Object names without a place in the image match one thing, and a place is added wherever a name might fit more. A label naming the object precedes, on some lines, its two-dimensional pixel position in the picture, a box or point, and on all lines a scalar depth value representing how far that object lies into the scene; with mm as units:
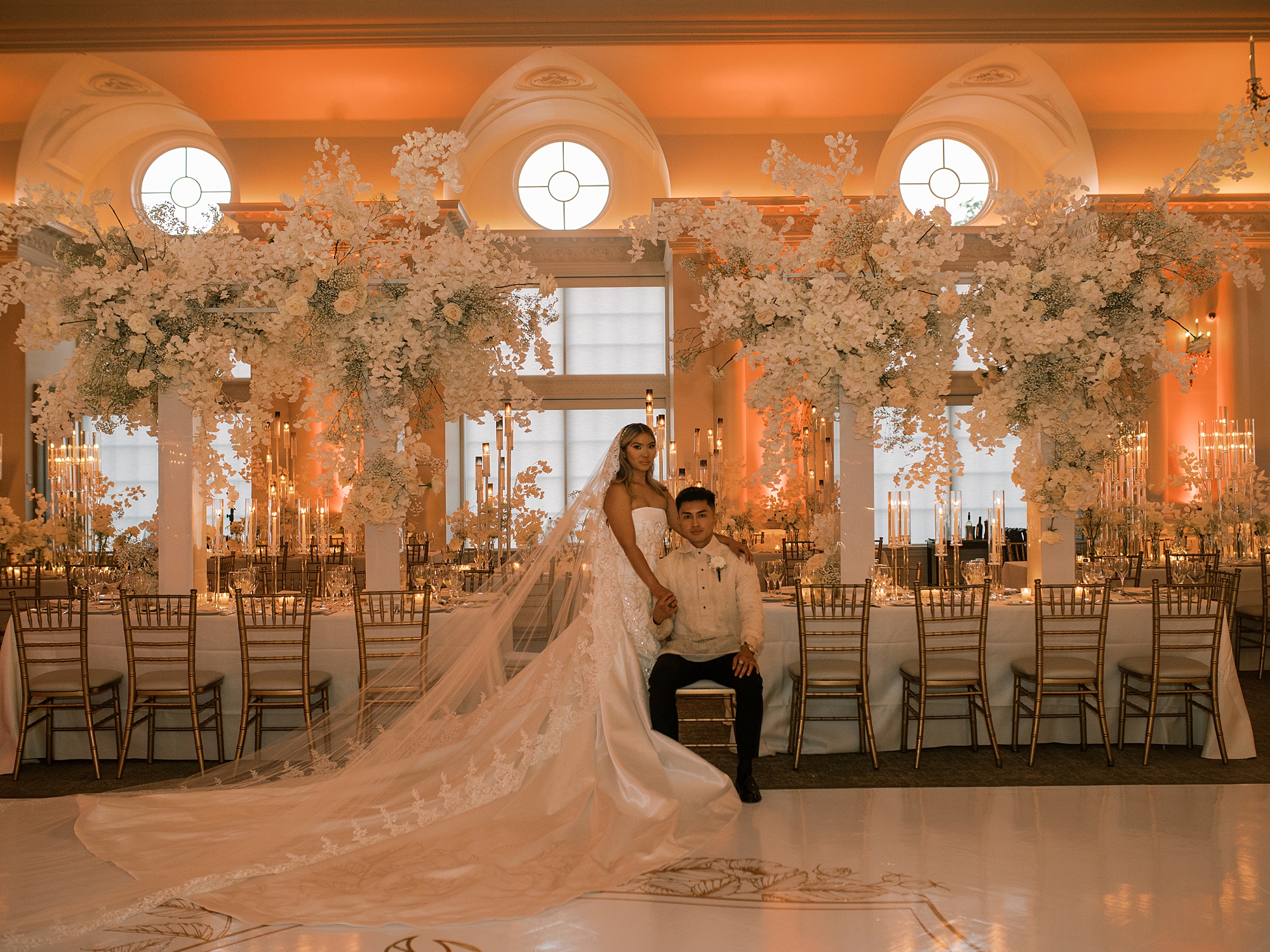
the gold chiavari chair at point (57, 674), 5680
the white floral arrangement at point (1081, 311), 5863
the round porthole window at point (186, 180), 14789
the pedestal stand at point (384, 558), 6758
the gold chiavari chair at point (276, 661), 5668
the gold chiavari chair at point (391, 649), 5188
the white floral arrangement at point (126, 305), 5988
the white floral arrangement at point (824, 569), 6633
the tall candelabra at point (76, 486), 11141
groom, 5227
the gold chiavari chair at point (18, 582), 9508
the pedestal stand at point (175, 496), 6559
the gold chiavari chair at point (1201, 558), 7956
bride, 3723
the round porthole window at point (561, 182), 15117
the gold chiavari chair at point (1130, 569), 6406
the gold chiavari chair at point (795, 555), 8258
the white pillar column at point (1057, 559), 6691
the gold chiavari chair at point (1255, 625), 8555
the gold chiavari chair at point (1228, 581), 5914
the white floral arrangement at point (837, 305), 6023
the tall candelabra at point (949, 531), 6473
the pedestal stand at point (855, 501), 6617
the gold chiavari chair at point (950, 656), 5699
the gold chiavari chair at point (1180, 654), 5758
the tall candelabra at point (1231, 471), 10445
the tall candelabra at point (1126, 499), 9719
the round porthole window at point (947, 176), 15016
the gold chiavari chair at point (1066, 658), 5699
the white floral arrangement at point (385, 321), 6047
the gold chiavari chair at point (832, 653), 5695
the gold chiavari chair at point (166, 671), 5660
